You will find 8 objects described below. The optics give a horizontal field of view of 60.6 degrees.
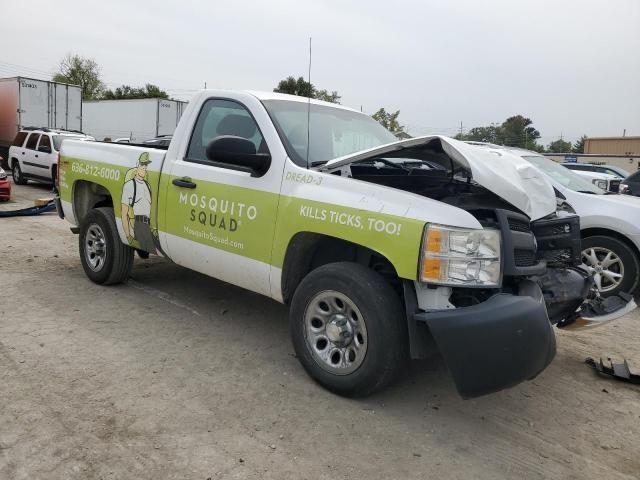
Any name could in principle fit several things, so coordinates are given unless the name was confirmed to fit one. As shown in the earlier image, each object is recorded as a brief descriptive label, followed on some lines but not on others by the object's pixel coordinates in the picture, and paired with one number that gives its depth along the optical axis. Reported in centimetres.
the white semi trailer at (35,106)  2030
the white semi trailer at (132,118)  2688
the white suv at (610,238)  639
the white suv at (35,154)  1523
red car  1238
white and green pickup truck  306
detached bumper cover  292
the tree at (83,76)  6531
